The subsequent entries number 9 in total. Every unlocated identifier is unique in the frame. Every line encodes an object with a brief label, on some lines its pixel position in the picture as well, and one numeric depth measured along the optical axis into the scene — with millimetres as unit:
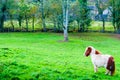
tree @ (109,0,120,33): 68800
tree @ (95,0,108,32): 71825
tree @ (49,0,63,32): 65312
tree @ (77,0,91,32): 69125
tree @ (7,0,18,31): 66000
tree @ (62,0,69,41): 48688
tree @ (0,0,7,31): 65250
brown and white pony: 14586
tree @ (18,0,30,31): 66025
